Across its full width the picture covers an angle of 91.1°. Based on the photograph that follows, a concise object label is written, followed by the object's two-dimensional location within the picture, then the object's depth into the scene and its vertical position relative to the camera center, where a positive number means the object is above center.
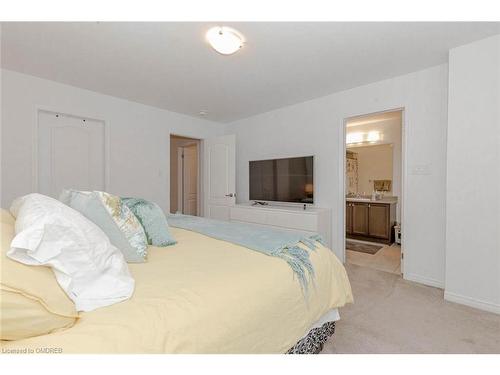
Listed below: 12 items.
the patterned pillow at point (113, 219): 1.25 -0.18
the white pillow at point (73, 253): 0.78 -0.24
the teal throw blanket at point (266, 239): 1.36 -0.37
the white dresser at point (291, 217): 3.25 -0.48
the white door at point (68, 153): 3.02 +0.40
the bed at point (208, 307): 0.73 -0.45
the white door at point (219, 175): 4.36 +0.17
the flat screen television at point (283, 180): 3.65 +0.08
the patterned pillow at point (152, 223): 1.62 -0.26
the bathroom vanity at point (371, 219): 4.45 -0.64
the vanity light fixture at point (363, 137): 4.80 +0.96
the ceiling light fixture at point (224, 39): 1.96 +1.20
